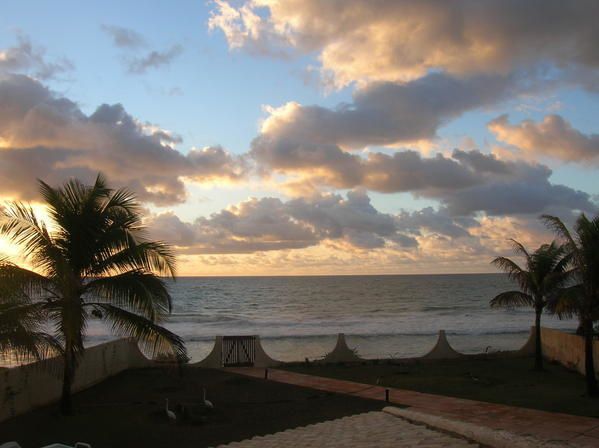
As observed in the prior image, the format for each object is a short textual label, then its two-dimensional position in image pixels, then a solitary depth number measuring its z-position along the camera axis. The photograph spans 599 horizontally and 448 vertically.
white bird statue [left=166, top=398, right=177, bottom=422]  12.80
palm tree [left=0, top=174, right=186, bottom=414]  11.91
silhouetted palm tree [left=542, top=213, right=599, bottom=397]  14.01
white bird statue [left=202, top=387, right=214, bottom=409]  13.88
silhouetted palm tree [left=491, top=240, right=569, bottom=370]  18.60
